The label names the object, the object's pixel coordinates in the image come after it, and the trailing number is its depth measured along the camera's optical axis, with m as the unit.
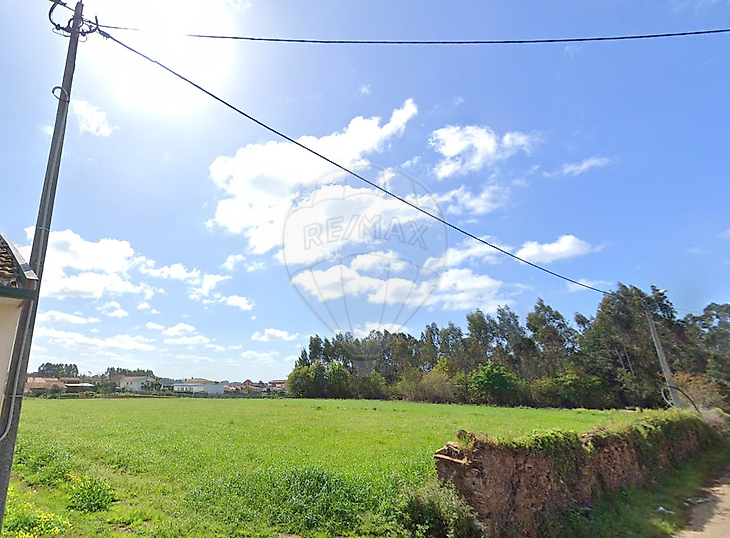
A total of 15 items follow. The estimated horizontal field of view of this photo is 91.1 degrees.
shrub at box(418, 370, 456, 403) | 52.38
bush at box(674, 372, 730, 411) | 19.83
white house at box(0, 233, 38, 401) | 2.62
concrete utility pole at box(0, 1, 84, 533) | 2.59
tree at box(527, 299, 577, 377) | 51.72
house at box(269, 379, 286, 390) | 101.72
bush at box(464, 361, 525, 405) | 47.12
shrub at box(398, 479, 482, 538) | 4.91
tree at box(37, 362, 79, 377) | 90.91
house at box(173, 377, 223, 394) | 91.06
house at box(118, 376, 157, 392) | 84.47
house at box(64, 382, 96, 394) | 59.51
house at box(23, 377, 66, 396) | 50.88
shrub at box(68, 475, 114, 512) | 6.82
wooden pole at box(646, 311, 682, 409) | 13.84
